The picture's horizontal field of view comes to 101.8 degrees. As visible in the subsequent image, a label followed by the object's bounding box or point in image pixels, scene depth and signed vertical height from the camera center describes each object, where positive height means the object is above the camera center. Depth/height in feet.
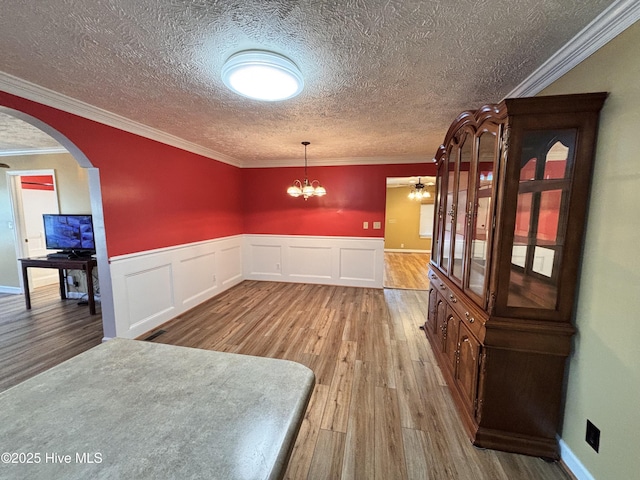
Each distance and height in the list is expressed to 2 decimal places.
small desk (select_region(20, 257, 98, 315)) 11.47 -2.41
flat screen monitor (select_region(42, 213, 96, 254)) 12.54 -1.04
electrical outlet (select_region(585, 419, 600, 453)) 4.41 -3.79
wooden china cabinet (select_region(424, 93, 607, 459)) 4.74 -0.92
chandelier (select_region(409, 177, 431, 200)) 24.41 +2.16
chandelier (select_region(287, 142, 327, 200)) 12.81 +1.15
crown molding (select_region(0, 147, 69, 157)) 13.66 +3.18
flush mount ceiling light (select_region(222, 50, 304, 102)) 5.03 +2.83
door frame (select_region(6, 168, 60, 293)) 14.28 +0.03
